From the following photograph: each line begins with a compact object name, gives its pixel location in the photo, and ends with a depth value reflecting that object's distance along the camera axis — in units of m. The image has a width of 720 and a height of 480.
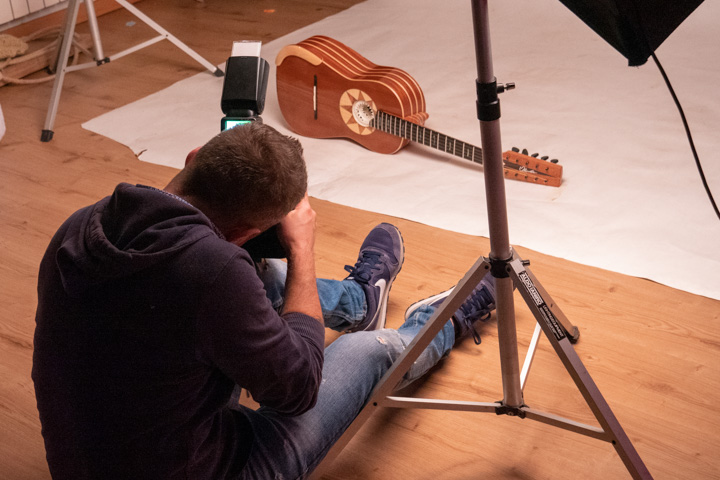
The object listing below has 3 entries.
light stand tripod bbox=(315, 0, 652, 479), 3.00
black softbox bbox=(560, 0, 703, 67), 2.85
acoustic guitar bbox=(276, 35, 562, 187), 4.27
